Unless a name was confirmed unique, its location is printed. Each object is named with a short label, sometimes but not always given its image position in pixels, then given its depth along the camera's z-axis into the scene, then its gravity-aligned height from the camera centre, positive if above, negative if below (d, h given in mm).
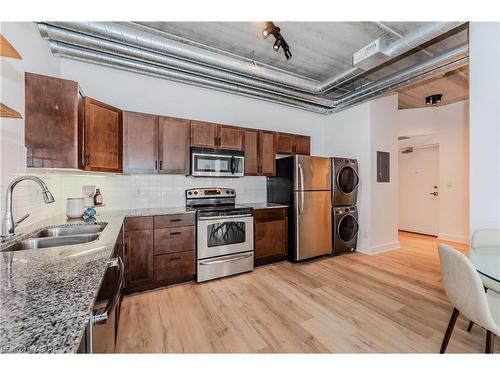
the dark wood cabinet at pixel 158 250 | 2447 -746
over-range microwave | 3015 +347
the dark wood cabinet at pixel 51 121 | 1767 +544
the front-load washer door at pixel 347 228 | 3770 -734
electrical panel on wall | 3950 +363
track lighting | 2045 +1456
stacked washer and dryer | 3707 -307
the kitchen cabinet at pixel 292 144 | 3773 +757
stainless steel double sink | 1487 -384
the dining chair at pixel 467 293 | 1243 -651
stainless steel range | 2781 -694
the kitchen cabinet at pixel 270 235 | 3225 -735
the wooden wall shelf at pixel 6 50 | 1064 +697
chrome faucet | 1410 -170
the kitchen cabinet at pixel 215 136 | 3049 +737
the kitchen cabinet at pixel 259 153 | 3441 +541
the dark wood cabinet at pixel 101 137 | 2098 +526
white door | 5188 -102
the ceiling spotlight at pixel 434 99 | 4258 +1714
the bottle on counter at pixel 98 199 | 2625 -144
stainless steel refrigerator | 3385 -231
